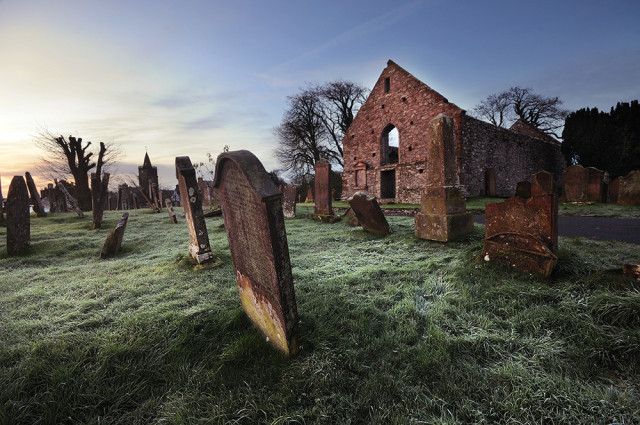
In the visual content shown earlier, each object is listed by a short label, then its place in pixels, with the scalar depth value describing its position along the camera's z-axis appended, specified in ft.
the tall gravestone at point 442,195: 17.35
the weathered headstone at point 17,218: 17.94
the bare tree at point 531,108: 96.32
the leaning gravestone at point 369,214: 20.61
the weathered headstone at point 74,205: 36.77
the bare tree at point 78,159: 70.48
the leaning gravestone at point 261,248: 6.34
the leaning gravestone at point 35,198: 35.88
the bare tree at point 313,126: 86.33
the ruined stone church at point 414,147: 47.65
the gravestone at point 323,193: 30.76
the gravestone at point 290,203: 36.13
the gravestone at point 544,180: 28.43
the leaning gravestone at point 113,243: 17.70
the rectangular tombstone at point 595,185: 33.34
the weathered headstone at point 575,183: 33.96
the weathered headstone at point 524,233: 10.29
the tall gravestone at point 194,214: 14.35
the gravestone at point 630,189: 30.25
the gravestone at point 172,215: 32.87
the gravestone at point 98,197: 29.12
